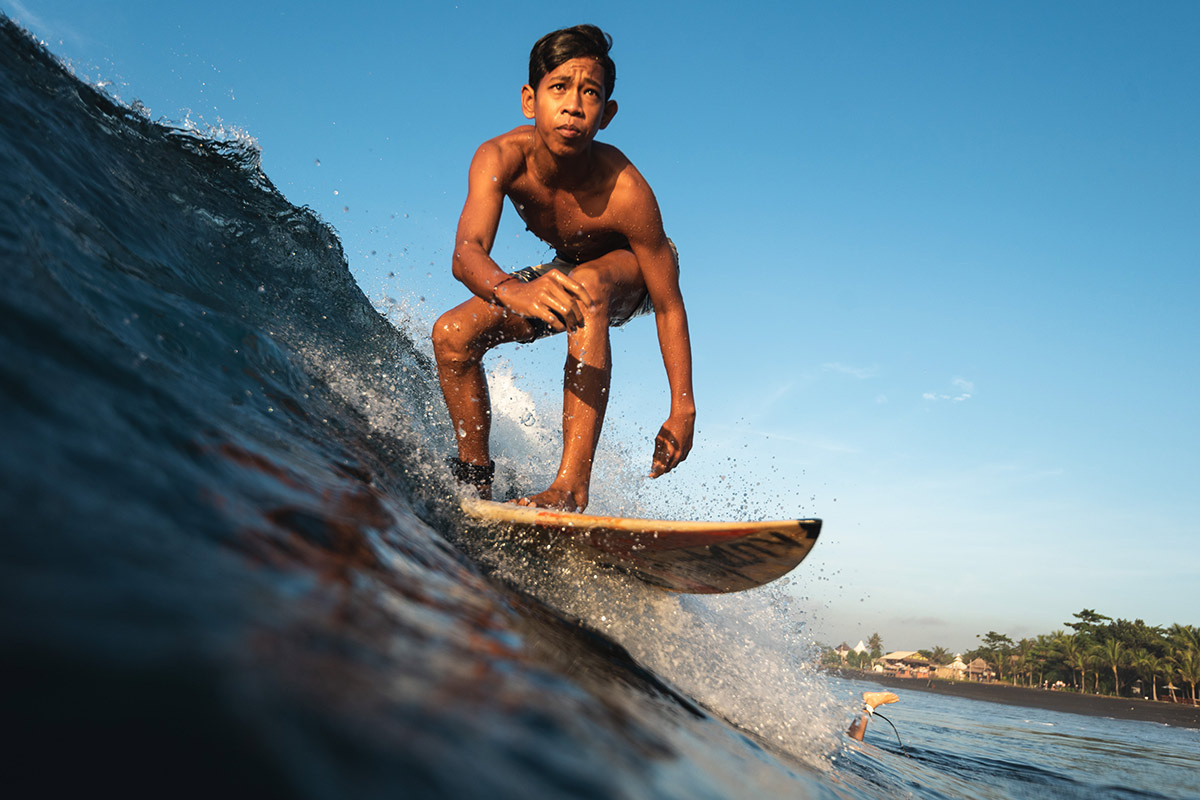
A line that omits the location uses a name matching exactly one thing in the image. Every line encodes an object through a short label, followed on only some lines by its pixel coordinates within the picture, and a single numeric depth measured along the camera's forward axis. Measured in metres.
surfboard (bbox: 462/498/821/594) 2.17
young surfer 2.93
